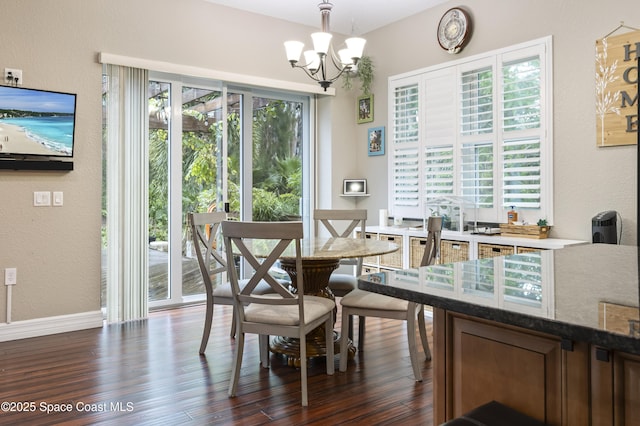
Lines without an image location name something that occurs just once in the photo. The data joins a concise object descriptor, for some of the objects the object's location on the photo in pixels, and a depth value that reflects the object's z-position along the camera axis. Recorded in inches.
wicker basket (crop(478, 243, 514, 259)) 156.0
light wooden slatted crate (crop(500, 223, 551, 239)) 155.5
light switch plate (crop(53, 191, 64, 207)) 157.4
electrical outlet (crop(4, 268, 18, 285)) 149.8
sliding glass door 185.9
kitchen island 38.2
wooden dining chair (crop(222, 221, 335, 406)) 101.2
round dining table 121.6
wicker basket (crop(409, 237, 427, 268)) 182.7
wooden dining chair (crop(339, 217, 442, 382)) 116.0
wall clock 180.5
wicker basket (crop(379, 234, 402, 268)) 191.6
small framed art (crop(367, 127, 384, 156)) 218.7
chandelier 135.7
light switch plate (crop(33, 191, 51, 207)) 154.1
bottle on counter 166.6
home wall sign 137.5
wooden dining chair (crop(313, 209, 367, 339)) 144.6
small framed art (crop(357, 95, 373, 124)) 223.0
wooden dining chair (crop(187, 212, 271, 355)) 131.8
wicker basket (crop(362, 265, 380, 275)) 202.7
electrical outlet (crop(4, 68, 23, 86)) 148.2
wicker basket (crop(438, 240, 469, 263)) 169.2
